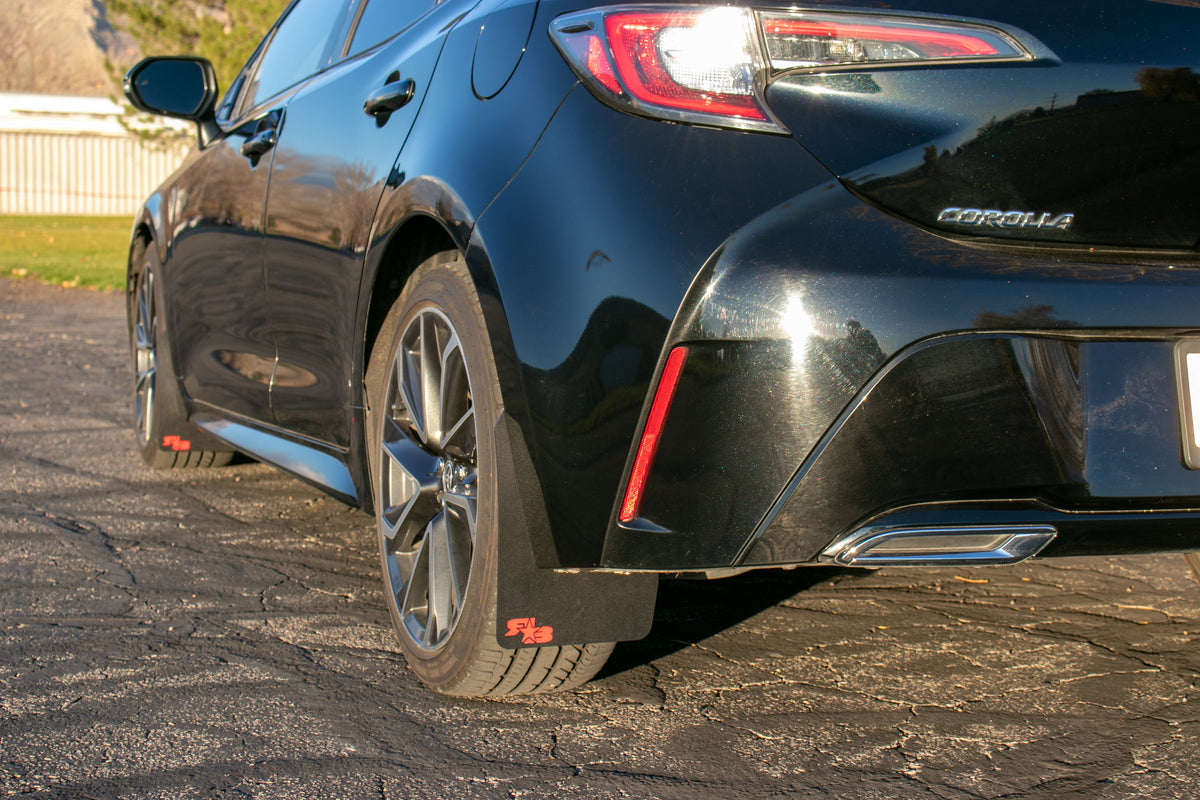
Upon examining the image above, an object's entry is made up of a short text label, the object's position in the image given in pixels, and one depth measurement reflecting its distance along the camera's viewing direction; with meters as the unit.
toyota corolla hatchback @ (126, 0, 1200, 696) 1.97
